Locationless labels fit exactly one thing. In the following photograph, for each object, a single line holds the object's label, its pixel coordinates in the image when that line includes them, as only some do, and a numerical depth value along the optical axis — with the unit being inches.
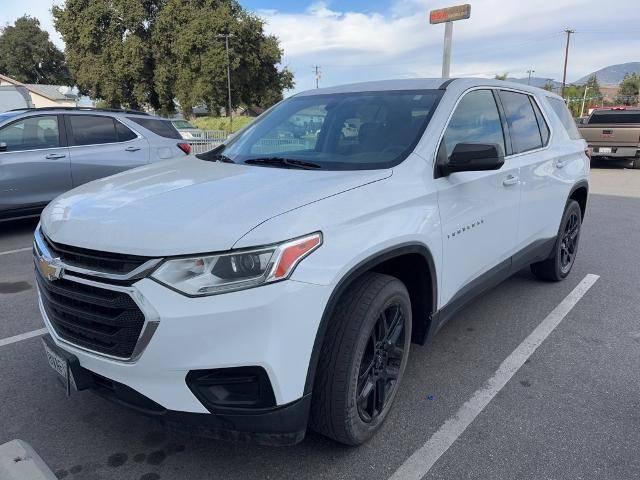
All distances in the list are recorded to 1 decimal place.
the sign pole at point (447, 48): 588.2
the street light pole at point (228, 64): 1421.6
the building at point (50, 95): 1662.2
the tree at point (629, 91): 2920.8
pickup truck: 613.3
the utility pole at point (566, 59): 2163.4
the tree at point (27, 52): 2342.5
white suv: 76.7
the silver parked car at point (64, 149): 267.7
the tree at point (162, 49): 1454.2
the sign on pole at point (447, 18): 576.7
